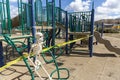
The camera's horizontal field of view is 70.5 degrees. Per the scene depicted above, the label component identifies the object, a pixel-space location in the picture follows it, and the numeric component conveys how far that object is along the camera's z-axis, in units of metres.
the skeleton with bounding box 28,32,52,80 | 1.96
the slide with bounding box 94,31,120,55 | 4.45
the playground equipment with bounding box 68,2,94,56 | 4.67
